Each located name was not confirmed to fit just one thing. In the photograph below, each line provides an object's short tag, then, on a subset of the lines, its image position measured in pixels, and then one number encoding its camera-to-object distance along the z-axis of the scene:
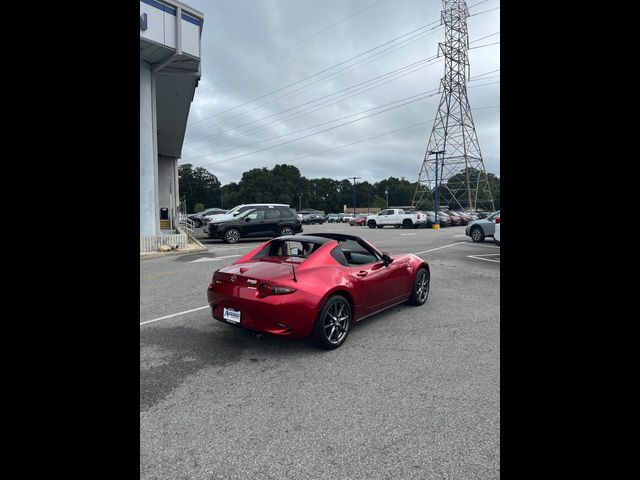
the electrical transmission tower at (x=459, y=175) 41.62
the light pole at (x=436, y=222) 29.71
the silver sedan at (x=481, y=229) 16.00
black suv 16.66
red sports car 3.94
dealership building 13.02
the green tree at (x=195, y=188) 91.62
